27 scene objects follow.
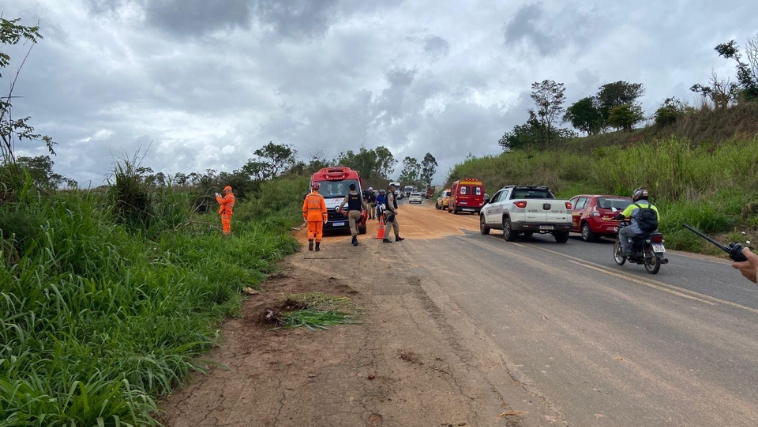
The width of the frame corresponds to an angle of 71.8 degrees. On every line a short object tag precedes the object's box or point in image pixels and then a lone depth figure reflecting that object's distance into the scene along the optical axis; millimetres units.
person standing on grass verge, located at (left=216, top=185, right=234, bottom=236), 13836
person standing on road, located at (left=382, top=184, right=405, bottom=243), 15727
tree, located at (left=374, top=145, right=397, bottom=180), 89312
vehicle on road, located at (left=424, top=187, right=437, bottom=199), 82500
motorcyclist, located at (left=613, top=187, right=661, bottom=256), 10086
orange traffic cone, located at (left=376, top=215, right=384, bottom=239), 16798
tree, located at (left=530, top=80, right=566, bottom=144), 53719
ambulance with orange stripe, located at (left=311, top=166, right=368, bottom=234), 18344
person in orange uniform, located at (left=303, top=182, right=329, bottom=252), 12673
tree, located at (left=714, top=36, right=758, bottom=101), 32281
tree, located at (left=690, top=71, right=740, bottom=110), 32388
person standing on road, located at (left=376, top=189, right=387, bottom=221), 17681
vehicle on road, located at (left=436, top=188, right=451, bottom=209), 41538
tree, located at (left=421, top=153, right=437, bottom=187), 120750
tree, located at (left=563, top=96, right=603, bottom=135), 57406
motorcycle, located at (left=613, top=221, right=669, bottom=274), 9719
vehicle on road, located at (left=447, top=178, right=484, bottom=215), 34594
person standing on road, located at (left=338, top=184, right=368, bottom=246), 14869
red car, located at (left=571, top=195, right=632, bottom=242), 16109
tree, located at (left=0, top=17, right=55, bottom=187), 6633
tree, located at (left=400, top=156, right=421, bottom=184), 118375
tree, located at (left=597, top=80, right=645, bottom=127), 54719
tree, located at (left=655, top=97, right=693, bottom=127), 37094
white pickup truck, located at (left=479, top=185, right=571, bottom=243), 15211
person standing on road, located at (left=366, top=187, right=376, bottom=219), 24844
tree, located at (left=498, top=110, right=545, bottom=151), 58125
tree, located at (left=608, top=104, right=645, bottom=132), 46094
